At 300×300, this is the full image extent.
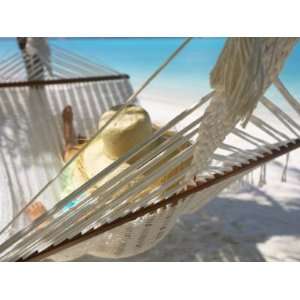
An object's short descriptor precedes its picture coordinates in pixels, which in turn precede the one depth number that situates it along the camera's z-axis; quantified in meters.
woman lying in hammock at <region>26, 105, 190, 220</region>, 1.18
